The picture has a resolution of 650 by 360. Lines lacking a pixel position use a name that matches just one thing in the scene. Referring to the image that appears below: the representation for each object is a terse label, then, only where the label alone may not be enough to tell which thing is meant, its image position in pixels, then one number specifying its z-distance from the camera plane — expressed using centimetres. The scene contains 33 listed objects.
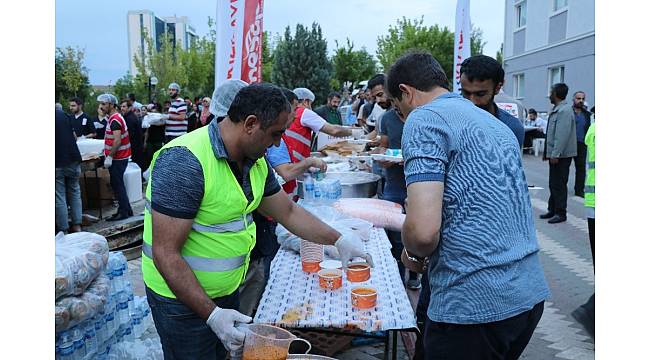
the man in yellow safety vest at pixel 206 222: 177
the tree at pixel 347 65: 3256
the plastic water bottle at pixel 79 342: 274
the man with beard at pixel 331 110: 1134
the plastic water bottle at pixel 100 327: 294
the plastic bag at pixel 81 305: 260
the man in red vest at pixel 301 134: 435
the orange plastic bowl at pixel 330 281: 264
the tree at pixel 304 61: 2414
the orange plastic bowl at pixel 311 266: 291
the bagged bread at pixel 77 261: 263
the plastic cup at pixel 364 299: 240
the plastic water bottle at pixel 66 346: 266
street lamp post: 2470
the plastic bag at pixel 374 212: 389
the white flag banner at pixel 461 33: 738
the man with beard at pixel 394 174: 464
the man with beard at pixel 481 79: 302
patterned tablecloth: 229
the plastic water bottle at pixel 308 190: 410
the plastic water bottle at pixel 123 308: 327
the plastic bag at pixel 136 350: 316
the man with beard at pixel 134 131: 966
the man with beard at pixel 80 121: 1002
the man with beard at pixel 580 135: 916
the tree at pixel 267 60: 3110
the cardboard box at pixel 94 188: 866
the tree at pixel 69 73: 2433
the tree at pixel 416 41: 3253
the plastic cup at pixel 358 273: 270
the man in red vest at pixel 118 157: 767
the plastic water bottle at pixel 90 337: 285
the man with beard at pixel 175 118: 1069
